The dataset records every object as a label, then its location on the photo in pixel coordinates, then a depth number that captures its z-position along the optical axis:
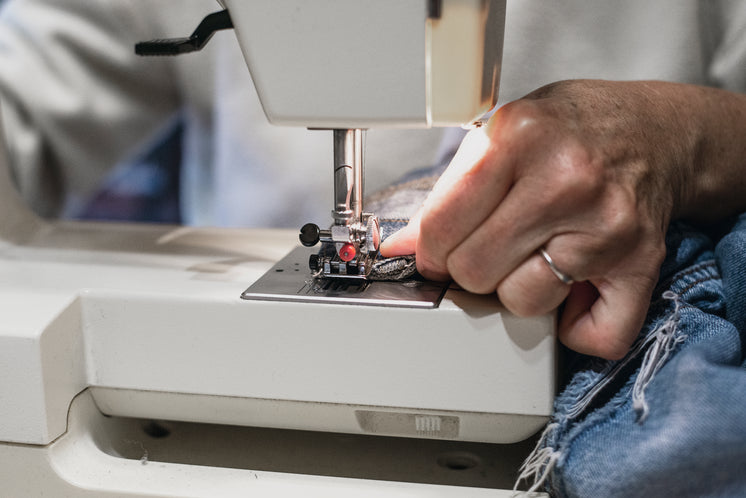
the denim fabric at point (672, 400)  0.53
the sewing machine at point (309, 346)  0.54
